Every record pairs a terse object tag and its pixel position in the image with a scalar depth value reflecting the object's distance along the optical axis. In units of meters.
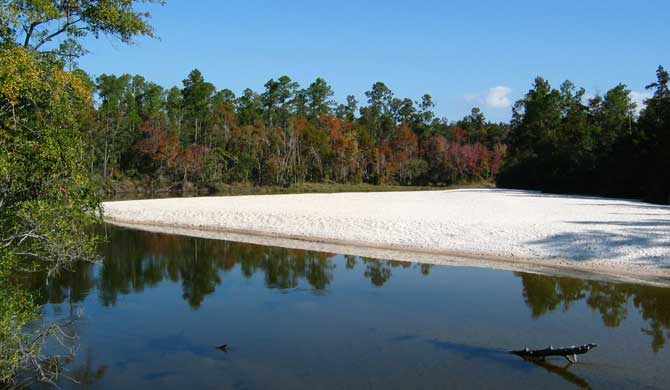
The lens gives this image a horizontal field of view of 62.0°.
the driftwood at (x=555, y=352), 10.29
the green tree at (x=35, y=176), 7.92
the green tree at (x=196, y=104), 93.94
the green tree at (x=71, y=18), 8.56
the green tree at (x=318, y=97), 112.50
